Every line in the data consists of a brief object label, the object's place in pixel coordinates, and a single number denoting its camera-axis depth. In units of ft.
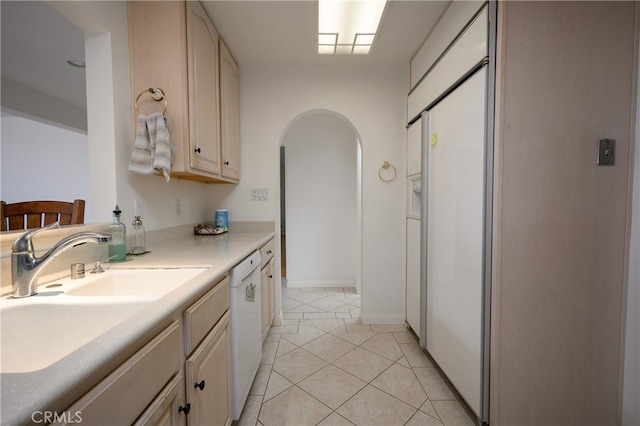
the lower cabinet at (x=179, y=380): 1.67
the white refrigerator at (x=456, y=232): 4.15
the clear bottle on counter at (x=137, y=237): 4.49
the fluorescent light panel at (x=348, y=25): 5.36
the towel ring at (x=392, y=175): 7.75
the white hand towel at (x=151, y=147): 4.38
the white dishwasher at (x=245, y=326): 4.01
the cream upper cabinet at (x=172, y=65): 4.61
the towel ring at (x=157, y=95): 4.59
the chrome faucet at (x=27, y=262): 2.53
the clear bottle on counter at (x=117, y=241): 3.92
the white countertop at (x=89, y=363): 1.20
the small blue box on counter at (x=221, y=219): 7.43
